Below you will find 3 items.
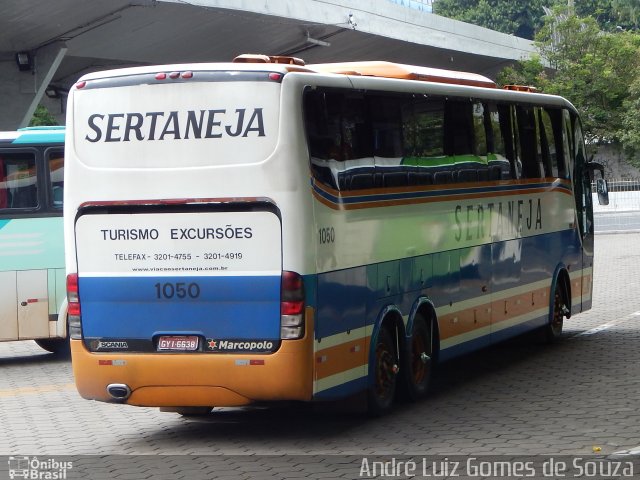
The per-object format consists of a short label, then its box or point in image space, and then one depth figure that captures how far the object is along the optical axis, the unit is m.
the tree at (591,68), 63.19
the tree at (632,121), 62.03
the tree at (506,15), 111.06
